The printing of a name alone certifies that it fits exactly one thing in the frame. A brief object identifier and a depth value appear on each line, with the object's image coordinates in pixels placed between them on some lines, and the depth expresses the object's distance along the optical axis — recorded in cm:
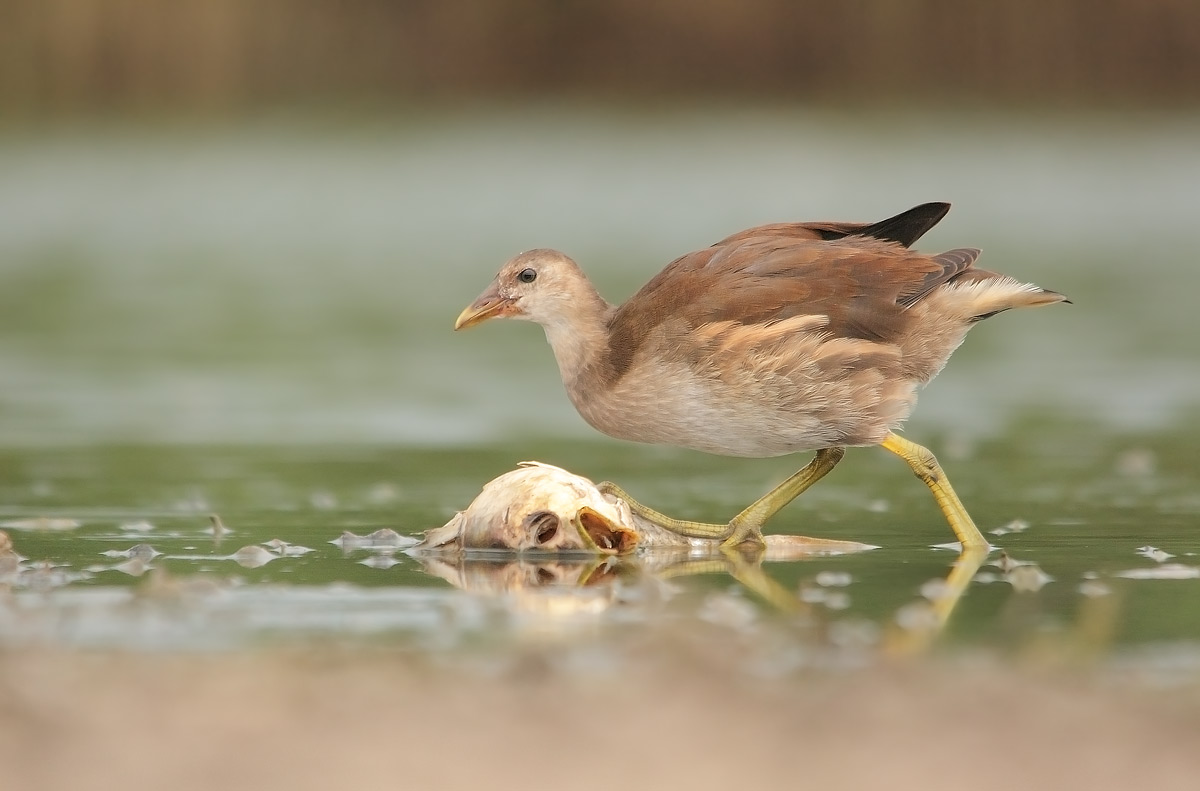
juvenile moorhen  1456
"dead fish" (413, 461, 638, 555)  1462
